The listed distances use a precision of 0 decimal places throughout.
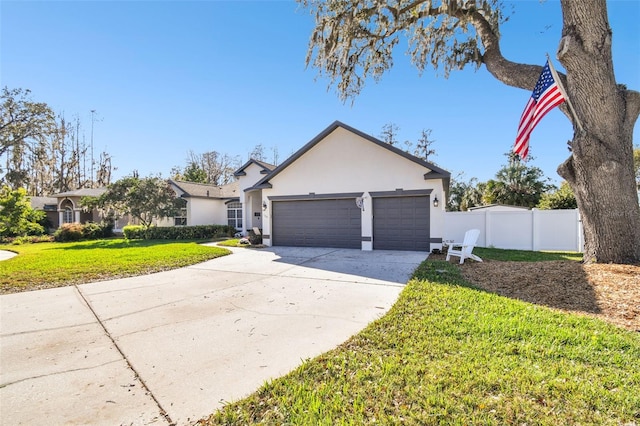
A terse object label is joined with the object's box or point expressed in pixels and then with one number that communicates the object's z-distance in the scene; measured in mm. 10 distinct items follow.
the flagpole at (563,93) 6516
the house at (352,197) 11438
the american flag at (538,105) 6711
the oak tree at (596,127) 6777
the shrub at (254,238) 14578
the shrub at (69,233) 18906
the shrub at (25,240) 18519
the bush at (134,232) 19516
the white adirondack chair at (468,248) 8734
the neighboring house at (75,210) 23578
